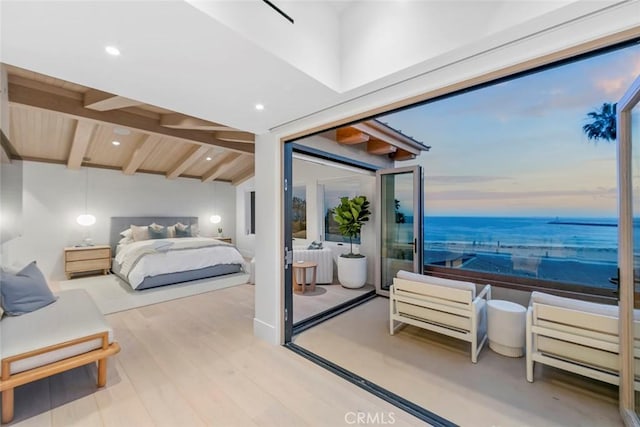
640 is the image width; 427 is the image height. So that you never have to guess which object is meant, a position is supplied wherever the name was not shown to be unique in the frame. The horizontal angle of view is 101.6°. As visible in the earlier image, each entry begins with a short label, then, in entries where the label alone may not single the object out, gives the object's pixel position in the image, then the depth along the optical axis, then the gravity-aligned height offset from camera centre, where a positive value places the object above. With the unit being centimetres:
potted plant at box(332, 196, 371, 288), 482 -30
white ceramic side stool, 256 -113
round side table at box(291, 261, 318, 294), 461 -109
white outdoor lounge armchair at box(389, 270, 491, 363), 255 -96
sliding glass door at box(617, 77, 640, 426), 163 -16
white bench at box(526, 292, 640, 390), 190 -93
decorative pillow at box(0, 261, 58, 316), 223 -70
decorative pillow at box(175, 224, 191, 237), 721 -45
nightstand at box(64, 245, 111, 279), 550 -97
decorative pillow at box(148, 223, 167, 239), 660 -43
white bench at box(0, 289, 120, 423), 174 -94
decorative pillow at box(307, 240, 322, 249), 557 -65
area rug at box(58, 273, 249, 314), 413 -138
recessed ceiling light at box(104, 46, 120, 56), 143 +91
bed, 483 -88
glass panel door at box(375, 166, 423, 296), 422 -12
